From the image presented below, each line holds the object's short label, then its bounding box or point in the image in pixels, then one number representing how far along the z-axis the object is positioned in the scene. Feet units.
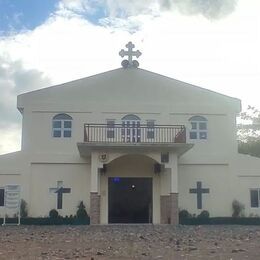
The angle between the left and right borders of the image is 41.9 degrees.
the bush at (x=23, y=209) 54.05
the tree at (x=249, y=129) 98.90
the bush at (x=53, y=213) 53.35
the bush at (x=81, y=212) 52.98
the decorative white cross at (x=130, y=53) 59.57
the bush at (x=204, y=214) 54.06
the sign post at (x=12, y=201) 53.68
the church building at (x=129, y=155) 55.22
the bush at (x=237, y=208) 55.69
